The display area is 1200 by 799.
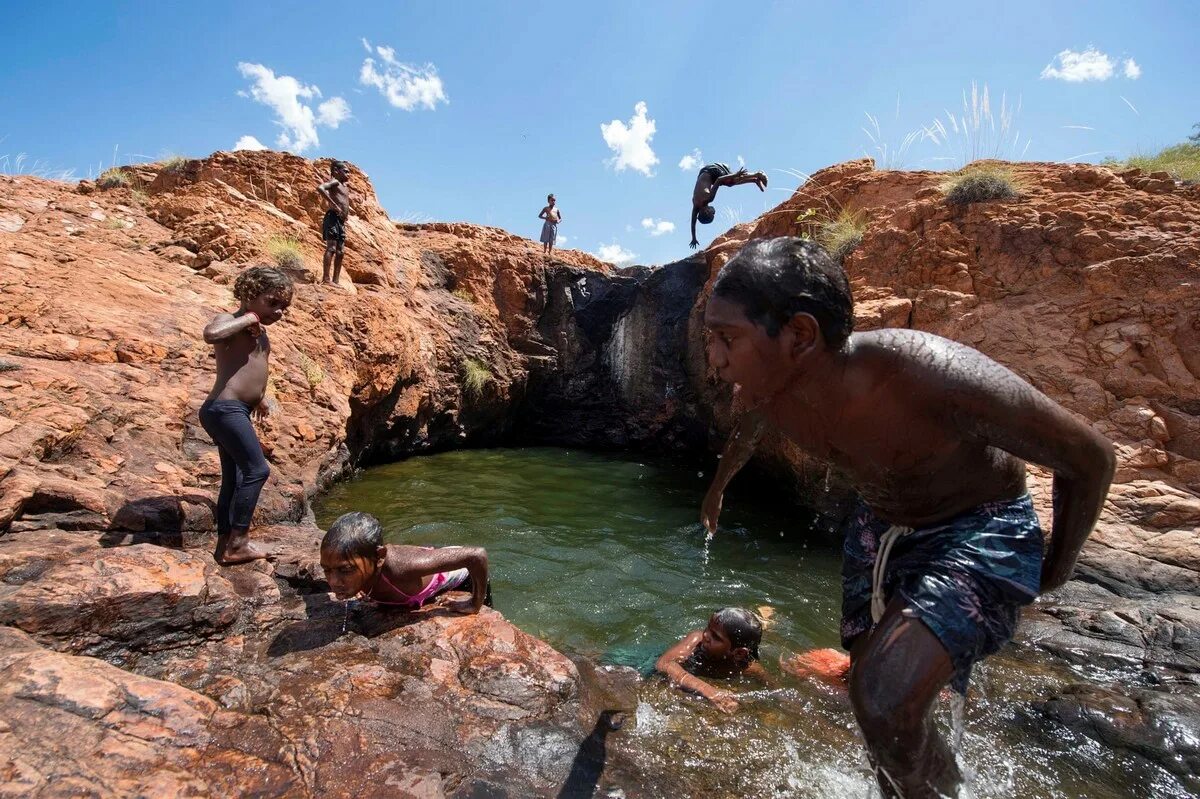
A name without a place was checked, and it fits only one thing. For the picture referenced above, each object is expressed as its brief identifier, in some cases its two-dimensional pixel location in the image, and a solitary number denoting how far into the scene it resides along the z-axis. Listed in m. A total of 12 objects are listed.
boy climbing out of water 1.29
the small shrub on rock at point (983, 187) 6.44
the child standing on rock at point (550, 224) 13.29
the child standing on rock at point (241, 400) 3.03
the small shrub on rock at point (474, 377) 10.22
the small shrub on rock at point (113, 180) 8.35
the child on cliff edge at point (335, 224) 7.74
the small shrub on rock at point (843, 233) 7.08
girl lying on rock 2.58
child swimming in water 3.04
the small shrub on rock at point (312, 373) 5.73
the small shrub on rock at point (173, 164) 8.95
